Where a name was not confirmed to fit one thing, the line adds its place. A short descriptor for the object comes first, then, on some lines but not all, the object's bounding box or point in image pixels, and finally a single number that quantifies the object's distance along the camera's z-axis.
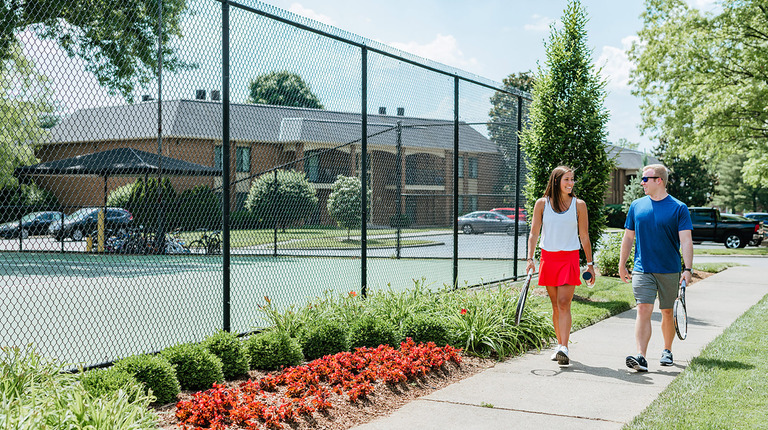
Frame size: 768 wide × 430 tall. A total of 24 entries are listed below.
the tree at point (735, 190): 72.00
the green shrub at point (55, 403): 3.45
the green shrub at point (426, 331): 6.89
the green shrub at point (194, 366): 5.12
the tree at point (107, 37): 5.46
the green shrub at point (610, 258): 14.13
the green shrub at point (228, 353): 5.50
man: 6.40
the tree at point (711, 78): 26.06
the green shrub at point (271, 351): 5.80
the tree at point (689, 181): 52.56
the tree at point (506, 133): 12.37
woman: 6.64
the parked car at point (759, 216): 38.67
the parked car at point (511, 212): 13.06
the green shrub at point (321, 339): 6.25
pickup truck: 28.05
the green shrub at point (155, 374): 4.71
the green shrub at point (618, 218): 45.38
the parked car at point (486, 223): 13.17
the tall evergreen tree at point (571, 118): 10.42
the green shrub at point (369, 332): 6.57
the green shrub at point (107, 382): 4.28
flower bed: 4.38
